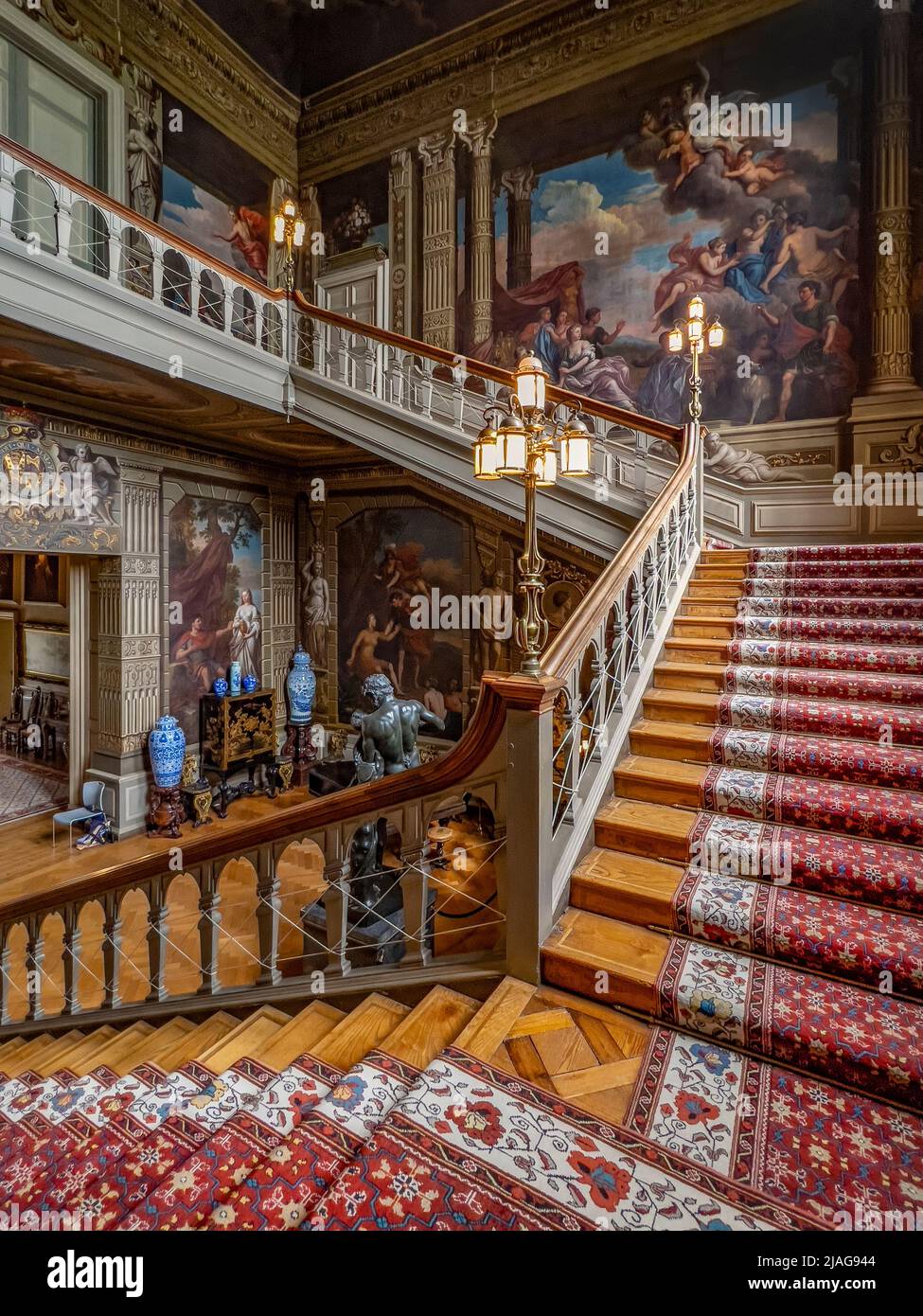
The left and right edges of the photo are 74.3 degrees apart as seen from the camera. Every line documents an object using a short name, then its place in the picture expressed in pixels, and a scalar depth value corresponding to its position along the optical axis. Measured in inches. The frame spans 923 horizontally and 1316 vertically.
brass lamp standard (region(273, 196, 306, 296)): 234.1
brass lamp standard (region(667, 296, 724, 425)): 194.2
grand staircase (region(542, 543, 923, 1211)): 65.7
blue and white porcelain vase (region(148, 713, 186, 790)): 288.2
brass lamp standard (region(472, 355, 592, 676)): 100.7
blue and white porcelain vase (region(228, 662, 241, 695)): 348.2
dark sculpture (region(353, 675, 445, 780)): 157.8
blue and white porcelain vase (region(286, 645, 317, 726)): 371.6
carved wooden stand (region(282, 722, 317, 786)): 360.8
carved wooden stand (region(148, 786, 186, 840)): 284.8
